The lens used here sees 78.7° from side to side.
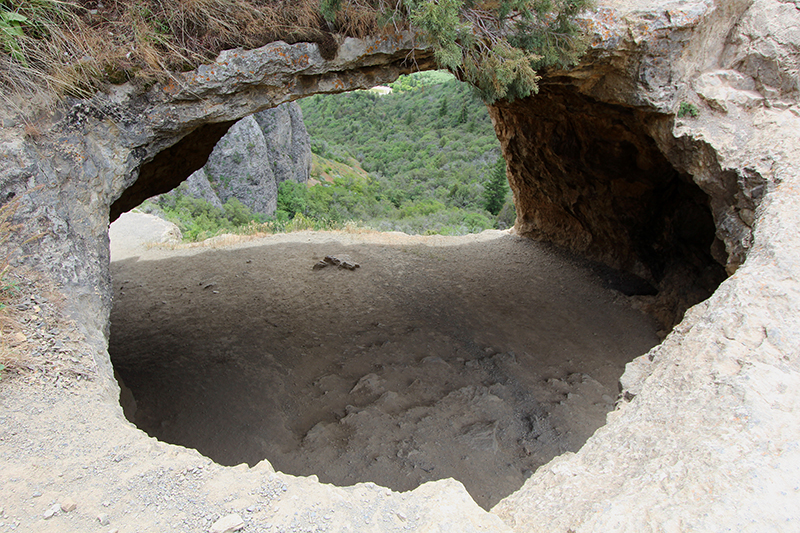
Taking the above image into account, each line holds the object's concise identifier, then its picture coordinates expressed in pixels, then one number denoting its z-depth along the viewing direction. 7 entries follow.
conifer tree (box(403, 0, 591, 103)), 4.44
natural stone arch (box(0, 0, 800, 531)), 2.38
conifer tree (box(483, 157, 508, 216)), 30.95
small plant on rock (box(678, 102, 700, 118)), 5.59
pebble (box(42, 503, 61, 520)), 2.34
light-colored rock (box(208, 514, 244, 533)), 2.31
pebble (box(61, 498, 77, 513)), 2.39
